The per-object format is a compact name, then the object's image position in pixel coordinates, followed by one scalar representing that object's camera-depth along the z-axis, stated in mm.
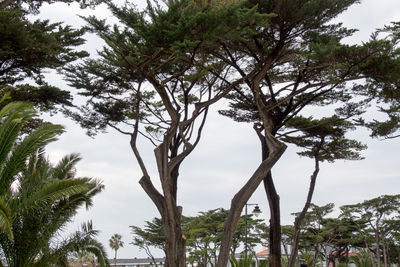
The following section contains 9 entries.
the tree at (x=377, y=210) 34344
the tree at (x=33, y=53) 13031
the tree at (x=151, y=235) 37125
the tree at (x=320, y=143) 17234
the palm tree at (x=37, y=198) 8273
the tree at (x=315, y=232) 39000
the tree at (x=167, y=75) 10977
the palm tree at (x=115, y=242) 57094
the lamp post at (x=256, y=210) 20098
